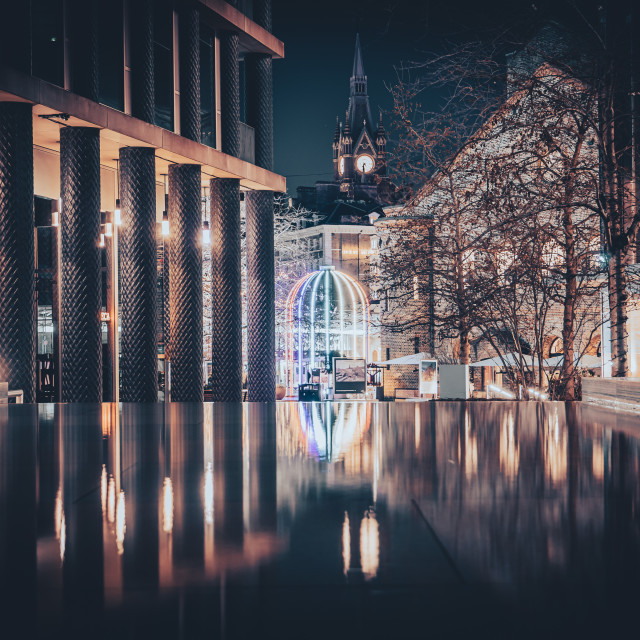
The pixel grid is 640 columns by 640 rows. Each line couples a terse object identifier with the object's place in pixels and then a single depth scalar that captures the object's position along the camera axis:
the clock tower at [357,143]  155.75
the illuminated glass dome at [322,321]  33.03
